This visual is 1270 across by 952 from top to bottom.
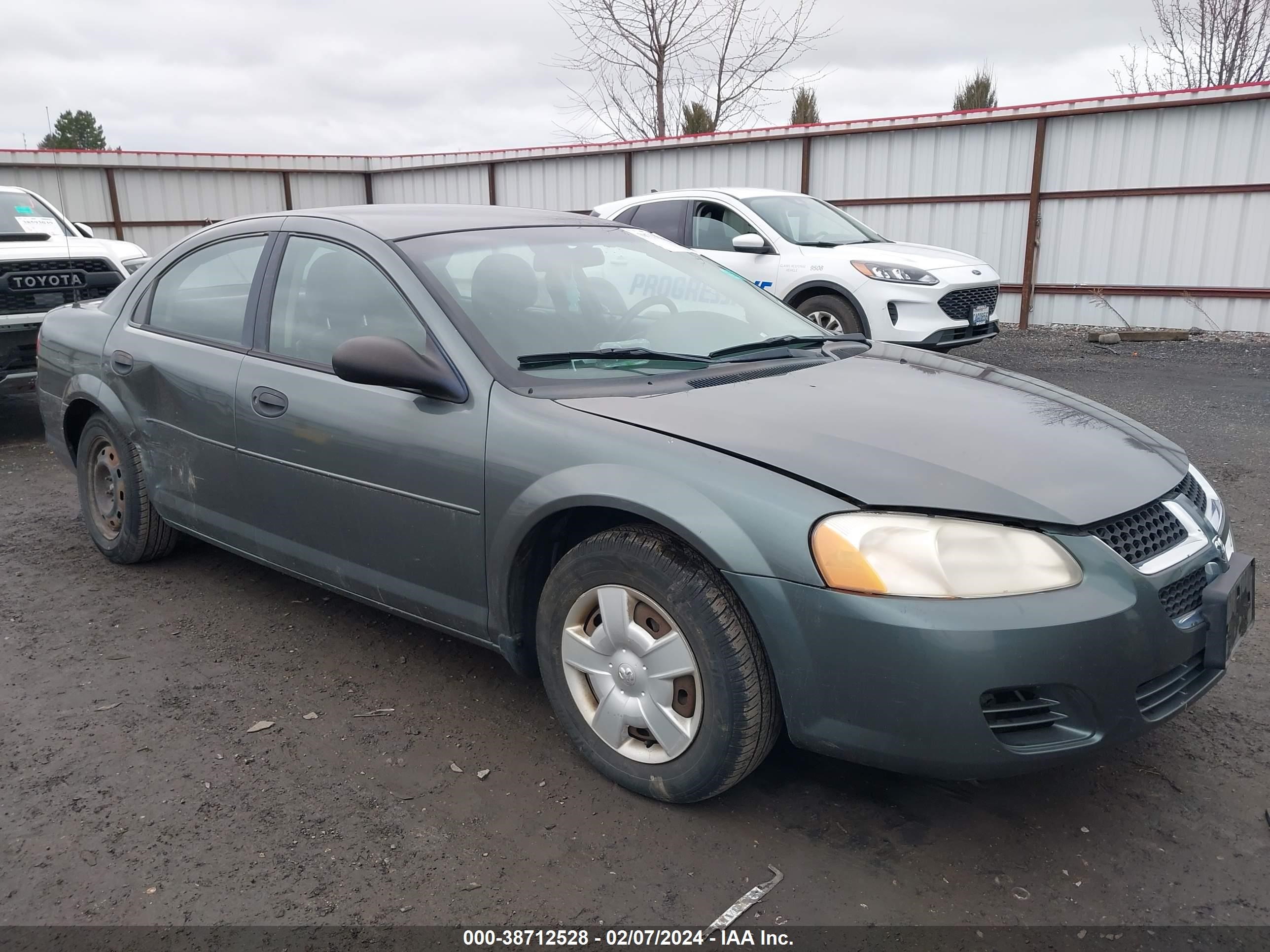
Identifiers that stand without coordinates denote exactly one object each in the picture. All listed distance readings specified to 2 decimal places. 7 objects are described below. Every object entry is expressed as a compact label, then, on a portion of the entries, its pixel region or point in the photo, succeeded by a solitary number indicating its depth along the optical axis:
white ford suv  8.70
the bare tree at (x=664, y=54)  24.73
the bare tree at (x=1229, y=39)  23.12
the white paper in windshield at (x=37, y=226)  8.17
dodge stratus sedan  2.25
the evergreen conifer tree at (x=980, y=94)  23.44
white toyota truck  7.02
